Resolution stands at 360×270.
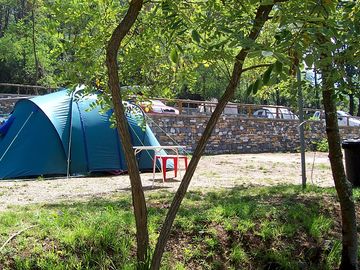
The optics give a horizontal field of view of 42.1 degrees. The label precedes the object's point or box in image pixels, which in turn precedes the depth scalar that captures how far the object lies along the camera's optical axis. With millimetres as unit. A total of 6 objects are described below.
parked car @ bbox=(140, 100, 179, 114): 17641
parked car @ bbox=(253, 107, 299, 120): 21530
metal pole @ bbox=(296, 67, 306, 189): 6799
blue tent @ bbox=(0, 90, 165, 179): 9352
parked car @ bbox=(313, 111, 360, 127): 22422
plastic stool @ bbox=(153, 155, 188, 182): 8539
